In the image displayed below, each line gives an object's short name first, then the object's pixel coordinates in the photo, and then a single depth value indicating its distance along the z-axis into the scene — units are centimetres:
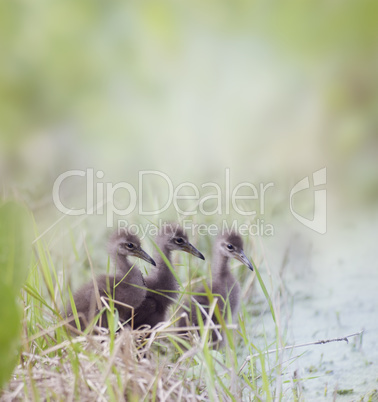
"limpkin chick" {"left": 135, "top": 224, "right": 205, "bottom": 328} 1043
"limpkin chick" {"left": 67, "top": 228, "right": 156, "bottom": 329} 1039
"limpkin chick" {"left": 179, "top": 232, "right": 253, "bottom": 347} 1050
